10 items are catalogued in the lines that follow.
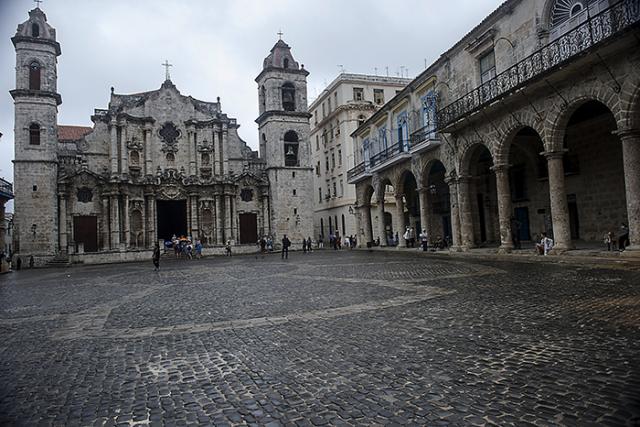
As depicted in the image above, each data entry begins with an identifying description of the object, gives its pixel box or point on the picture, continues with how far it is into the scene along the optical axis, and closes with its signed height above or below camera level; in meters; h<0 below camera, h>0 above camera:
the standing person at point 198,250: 35.09 -0.53
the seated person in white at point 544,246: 16.59 -0.75
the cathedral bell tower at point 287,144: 44.41 +9.93
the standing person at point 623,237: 15.15 -0.52
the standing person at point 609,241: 14.57 -0.61
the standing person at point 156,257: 21.96 -0.58
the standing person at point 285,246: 29.83 -0.47
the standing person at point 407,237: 29.53 -0.26
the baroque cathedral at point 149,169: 36.53 +7.40
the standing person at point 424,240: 25.64 -0.46
